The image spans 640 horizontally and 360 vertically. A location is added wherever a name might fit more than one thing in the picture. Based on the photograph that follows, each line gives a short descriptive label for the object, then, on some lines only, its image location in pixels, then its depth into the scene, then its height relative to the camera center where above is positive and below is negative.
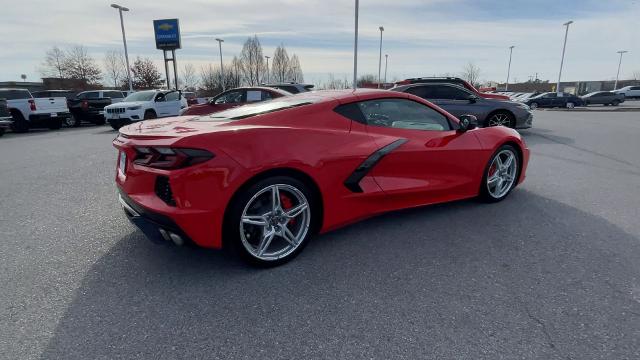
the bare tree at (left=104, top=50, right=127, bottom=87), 48.94 +0.73
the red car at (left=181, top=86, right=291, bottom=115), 11.18 -0.45
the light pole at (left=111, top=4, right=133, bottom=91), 28.46 +3.66
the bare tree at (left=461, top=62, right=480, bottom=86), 69.62 +1.40
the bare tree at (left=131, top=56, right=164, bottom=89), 47.56 +1.15
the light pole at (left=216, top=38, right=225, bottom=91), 44.67 +1.46
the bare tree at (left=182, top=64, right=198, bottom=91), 55.52 +0.39
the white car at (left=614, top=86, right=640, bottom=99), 44.38 -0.96
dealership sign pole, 31.78 +4.12
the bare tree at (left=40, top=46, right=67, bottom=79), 43.38 +1.77
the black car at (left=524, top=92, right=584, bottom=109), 32.66 -1.47
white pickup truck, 14.48 -0.95
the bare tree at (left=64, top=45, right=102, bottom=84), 43.41 +1.56
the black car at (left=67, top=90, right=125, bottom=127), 16.89 -1.07
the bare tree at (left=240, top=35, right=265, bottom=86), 49.50 +2.80
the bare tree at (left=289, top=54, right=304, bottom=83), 54.53 +1.83
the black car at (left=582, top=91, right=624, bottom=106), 35.53 -1.32
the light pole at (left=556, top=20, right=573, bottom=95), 44.20 +5.34
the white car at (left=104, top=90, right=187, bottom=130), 13.89 -0.87
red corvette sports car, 2.55 -0.64
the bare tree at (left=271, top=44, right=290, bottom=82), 52.94 +2.57
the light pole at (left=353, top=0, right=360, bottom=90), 25.74 +1.82
